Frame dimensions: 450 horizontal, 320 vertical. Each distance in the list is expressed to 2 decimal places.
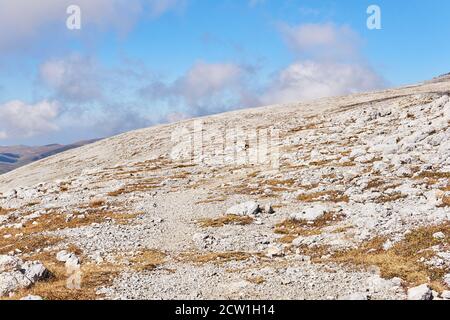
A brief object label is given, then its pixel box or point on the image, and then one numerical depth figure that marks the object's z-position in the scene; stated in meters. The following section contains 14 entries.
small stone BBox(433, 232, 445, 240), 22.99
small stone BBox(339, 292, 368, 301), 17.38
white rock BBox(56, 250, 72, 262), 26.20
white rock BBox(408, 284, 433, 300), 16.91
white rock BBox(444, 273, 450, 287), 18.35
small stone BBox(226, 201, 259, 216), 36.28
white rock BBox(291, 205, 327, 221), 32.35
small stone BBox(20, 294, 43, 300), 17.33
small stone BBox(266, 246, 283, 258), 25.43
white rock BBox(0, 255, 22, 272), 22.03
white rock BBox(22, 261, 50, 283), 20.80
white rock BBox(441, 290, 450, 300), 17.12
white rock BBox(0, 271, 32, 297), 19.62
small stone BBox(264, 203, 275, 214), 36.41
